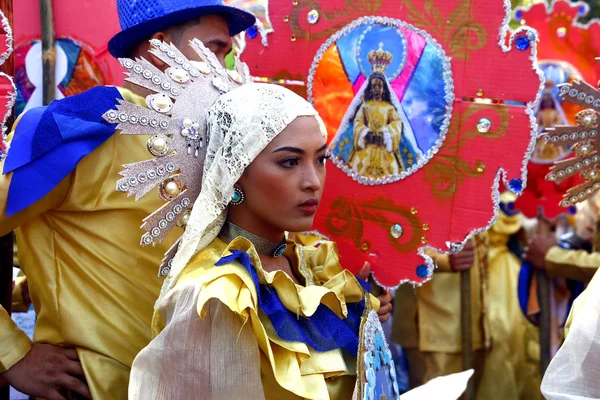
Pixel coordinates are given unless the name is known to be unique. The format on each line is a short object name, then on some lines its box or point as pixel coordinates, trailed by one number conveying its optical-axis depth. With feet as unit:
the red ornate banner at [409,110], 9.61
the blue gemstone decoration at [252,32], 10.99
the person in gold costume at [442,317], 16.15
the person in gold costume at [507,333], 17.25
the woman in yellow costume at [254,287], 7.32
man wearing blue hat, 9.05
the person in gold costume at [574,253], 15.29
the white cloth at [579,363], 8.29
